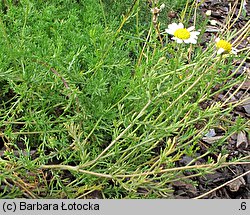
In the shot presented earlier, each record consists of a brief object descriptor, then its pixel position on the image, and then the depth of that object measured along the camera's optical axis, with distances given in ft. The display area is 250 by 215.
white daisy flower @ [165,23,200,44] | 1.29
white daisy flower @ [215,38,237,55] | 1.24
